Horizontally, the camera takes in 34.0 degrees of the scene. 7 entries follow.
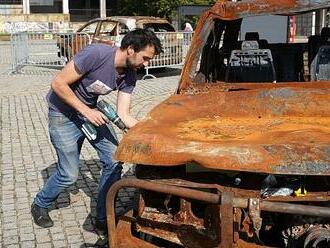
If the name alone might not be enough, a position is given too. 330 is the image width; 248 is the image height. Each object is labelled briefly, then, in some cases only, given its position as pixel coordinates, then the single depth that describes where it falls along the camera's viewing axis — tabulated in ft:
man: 12.85
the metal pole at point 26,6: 156.94
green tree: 126.31
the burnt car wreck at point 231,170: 8.83
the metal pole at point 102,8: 160.86
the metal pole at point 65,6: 157.58
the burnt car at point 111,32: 49.82
